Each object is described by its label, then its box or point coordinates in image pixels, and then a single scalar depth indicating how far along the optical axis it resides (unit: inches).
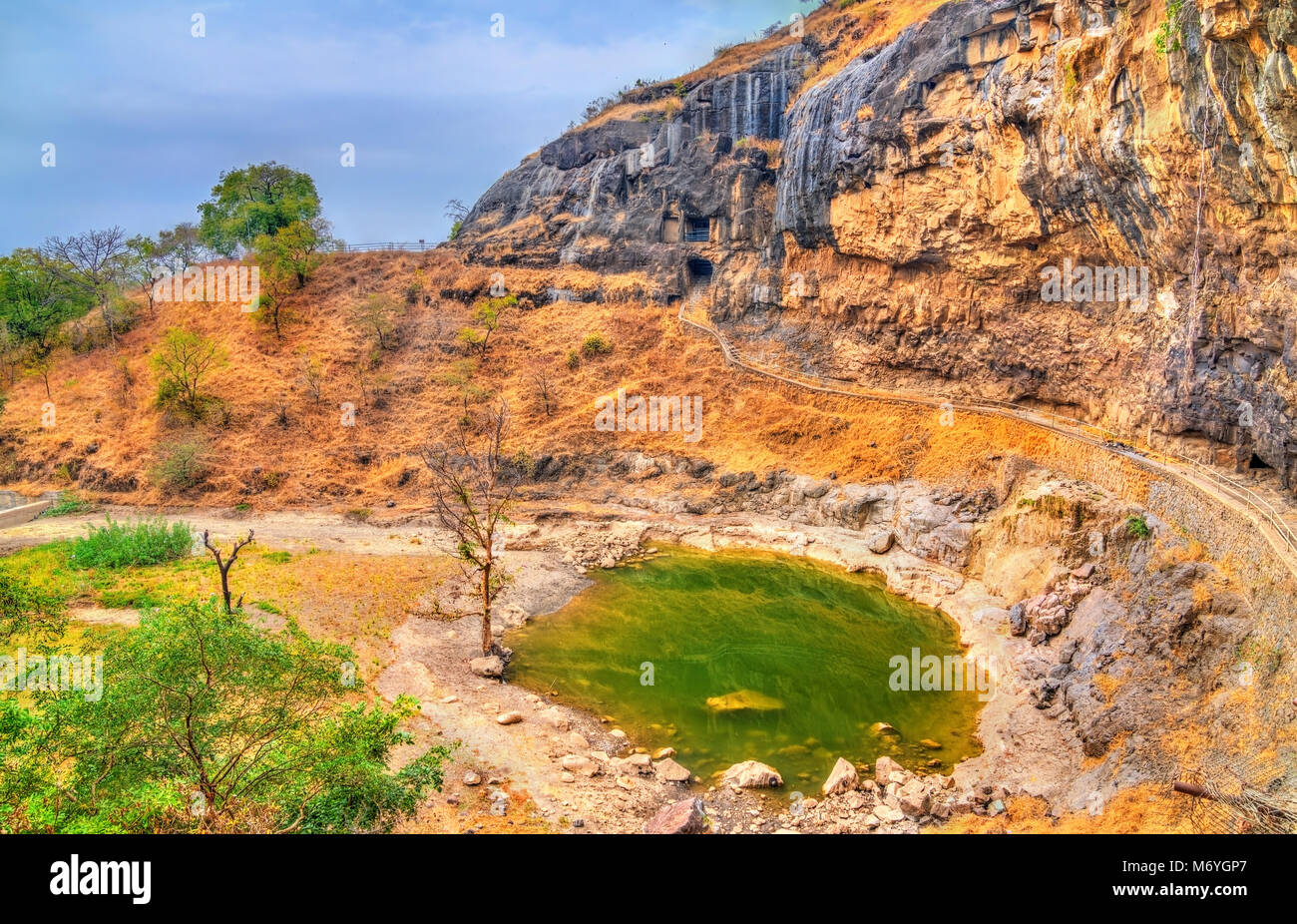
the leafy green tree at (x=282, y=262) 1897.1
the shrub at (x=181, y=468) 1439.5
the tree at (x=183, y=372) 1595.7
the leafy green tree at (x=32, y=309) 1887.3
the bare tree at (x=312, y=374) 1678.2
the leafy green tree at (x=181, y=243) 2470.5
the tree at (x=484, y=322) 1792.6
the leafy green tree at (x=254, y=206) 2080.5
